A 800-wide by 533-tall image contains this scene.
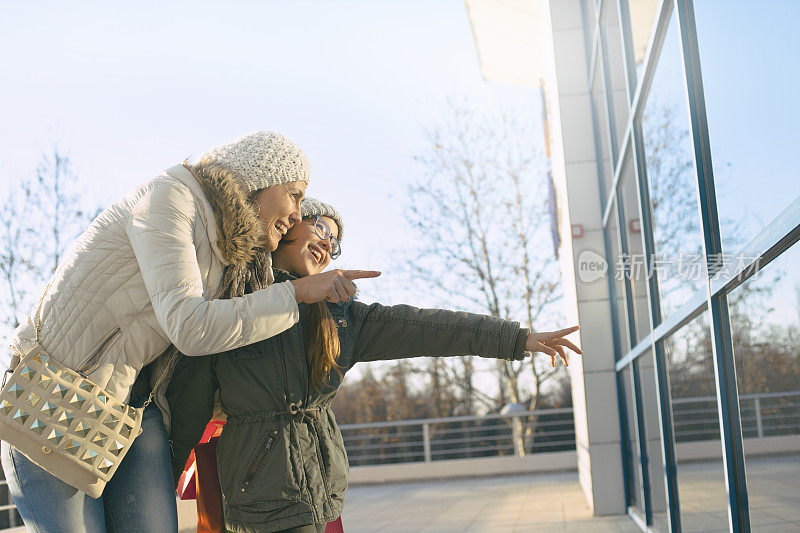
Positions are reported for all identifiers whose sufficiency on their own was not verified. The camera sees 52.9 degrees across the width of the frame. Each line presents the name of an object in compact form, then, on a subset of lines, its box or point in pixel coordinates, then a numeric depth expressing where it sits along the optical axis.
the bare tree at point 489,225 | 14.62
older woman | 1.64
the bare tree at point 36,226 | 11.96
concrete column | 6.13
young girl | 1.89
